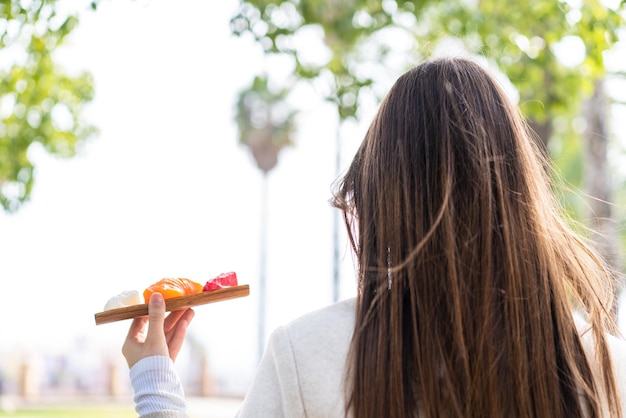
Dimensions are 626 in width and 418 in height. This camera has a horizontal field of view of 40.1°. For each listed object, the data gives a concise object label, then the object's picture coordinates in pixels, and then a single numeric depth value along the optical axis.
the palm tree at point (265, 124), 25.83
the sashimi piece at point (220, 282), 1.84
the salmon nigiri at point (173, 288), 1.83
